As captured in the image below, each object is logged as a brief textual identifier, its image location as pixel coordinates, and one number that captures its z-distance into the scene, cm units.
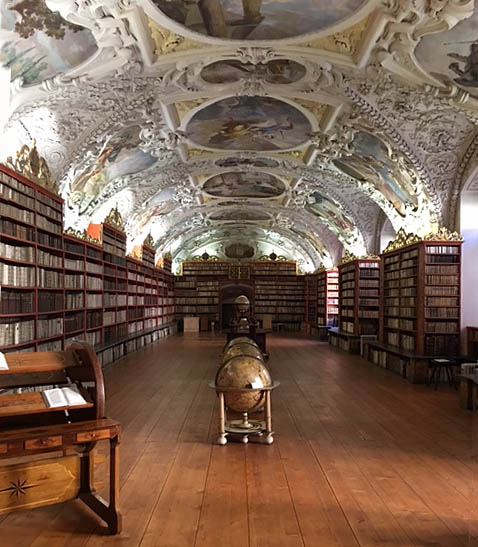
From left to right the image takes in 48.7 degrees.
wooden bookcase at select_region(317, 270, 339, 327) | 2664
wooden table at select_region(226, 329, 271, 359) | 1608
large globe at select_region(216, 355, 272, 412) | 684
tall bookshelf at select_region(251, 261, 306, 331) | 3344
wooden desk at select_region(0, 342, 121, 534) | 420
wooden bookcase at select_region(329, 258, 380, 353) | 1939
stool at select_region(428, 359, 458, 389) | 1152
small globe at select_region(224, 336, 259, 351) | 888
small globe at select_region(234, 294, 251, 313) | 1605
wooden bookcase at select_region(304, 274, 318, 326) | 3085
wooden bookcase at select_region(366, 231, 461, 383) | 1269
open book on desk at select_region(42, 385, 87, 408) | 444
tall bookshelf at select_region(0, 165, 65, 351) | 881
